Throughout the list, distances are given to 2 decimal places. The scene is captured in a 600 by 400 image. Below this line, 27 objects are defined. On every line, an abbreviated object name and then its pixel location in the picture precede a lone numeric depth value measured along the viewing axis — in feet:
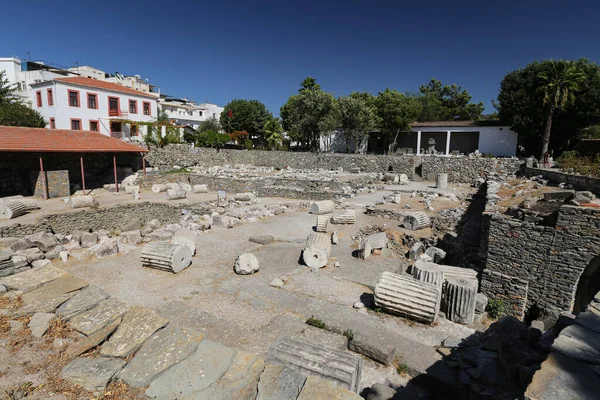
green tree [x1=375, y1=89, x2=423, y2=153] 116.06
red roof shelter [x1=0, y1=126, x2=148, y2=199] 61.44
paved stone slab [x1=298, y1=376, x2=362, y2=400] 10.74
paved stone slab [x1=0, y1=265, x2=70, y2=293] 17.41
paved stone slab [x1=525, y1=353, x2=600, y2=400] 9.06
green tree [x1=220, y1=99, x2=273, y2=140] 165.99
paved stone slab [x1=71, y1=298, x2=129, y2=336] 14.39
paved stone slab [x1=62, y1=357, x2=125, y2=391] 11.47
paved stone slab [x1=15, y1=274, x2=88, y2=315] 15.44
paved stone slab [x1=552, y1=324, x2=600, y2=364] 10.55
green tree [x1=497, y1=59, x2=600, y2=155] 90.43
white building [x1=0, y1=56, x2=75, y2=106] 138.51
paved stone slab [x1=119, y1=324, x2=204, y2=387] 11.84
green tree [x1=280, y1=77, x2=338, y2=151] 120.78
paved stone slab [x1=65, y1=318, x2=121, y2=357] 13.28
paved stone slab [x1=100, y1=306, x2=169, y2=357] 13.08
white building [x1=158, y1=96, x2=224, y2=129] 199.62
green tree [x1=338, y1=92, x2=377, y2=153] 115.34
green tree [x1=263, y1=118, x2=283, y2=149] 143.13
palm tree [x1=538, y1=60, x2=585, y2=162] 83.56
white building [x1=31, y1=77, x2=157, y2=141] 102.47
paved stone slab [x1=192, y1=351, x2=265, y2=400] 10.85
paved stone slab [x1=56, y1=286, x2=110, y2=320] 15.29
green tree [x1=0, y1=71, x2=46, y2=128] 94.07
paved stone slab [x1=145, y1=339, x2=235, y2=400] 11.05
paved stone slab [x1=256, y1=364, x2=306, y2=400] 10.76
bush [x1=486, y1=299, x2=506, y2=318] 29.71
